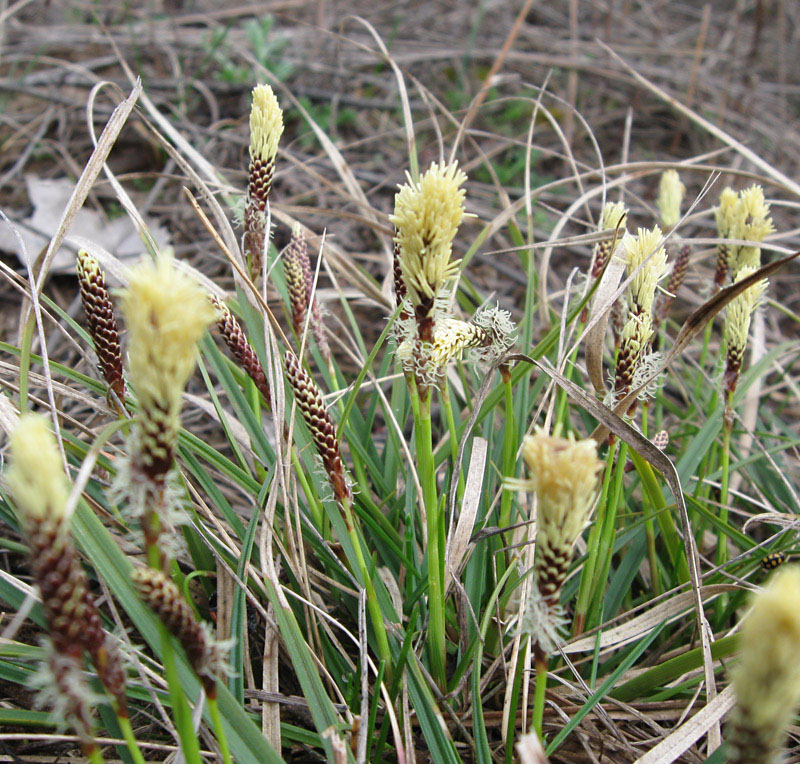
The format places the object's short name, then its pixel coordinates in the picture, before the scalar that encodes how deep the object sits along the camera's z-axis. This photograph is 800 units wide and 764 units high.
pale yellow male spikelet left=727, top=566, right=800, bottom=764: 0.10
